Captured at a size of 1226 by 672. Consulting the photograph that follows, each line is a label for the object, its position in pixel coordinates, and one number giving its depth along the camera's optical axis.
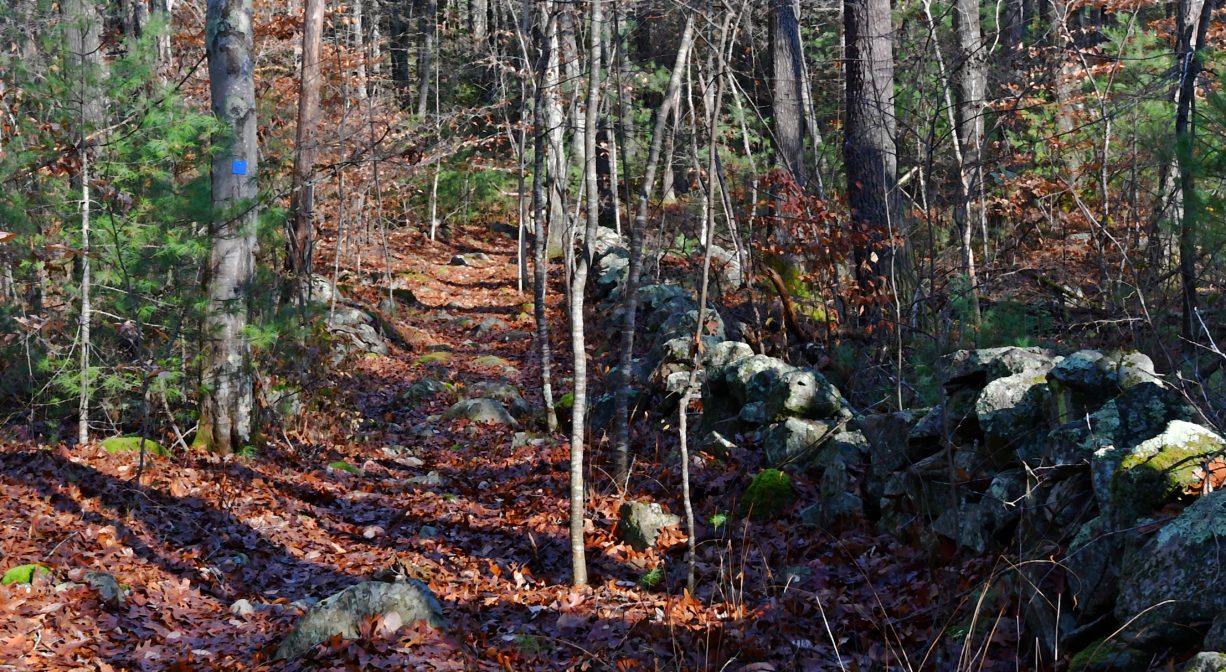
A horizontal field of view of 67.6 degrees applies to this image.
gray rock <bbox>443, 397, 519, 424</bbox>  10.48
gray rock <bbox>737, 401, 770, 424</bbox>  8.16
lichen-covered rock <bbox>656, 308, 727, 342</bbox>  10.02
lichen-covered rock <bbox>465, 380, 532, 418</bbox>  11.04
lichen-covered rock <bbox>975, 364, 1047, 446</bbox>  5.30
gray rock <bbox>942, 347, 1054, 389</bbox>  5.95
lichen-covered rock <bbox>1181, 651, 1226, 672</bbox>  2.67
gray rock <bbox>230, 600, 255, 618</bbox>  5.43
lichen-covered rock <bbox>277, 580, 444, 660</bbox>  4.70
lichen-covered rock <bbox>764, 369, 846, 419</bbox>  7.73
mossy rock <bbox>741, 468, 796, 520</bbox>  6.78
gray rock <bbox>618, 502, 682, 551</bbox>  6.71
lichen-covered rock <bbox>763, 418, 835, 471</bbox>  7.23
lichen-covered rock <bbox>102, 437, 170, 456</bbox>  7.73
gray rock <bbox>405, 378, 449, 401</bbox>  11.59
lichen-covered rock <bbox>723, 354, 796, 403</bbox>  8.27
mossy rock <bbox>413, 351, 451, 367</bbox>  13.50
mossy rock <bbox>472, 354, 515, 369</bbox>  13.41
